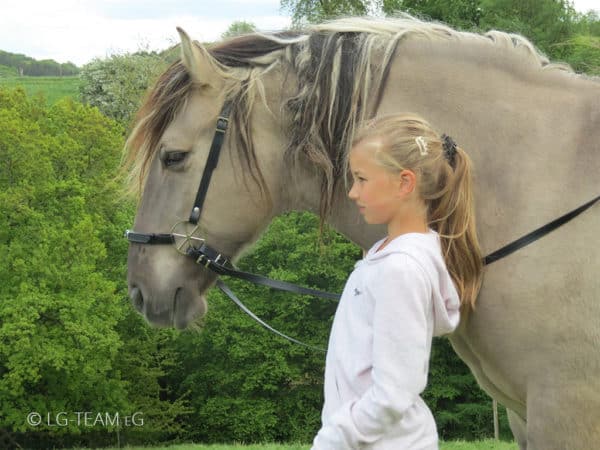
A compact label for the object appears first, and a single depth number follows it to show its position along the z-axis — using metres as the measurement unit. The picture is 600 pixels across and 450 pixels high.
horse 2.47
